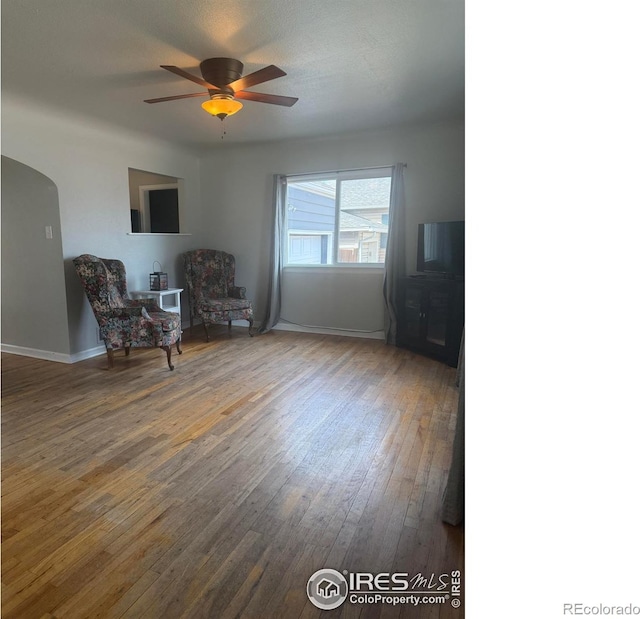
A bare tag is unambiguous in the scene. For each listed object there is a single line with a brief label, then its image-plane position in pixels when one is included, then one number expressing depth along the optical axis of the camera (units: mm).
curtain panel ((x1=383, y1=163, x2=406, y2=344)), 4680
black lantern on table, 4730
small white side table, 4641
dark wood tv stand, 3939
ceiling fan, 2590
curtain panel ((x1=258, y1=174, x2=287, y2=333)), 5258
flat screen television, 3994
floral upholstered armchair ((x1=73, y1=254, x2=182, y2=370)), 3783
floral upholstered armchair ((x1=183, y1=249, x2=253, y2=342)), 4949
